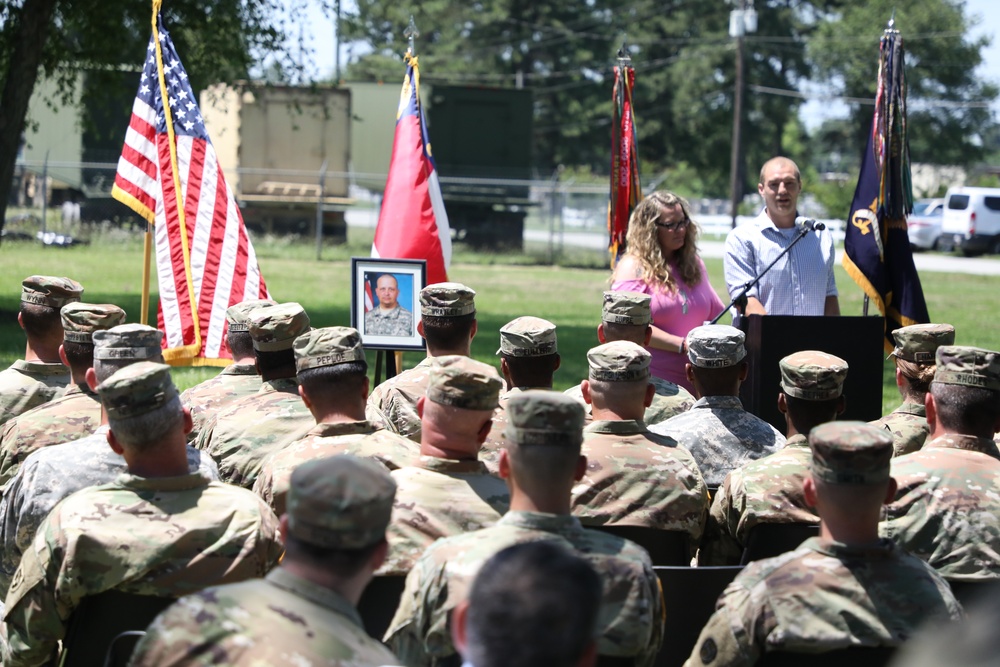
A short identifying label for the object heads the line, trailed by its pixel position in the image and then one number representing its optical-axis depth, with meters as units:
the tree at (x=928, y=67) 61.16
